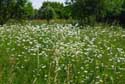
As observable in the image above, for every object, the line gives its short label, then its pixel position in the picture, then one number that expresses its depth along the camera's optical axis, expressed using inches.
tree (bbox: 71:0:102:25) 688.4
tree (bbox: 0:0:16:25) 723.1
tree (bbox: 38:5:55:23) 872.6
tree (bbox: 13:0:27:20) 754.8
